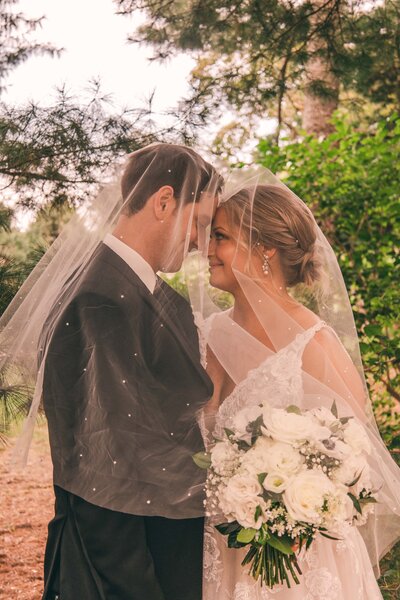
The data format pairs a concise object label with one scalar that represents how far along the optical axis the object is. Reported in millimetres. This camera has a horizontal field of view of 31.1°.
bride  2756
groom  2309
